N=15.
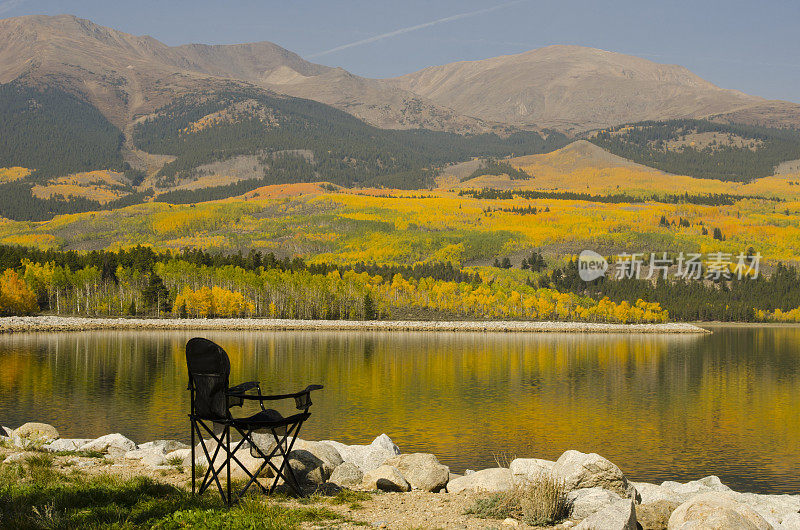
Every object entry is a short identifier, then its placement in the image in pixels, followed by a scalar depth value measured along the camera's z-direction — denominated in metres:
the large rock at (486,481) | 17.39
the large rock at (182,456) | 19.66
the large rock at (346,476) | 17.52
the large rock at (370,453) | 22.42
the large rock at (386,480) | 17.08
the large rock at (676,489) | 20.28
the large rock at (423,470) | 17.67
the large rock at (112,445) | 22.77
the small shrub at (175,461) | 18.89
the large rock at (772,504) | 16.84
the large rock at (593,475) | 17.72
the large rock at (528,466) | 19.67
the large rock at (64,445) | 22.27
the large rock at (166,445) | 24.62
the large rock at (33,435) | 20.71
